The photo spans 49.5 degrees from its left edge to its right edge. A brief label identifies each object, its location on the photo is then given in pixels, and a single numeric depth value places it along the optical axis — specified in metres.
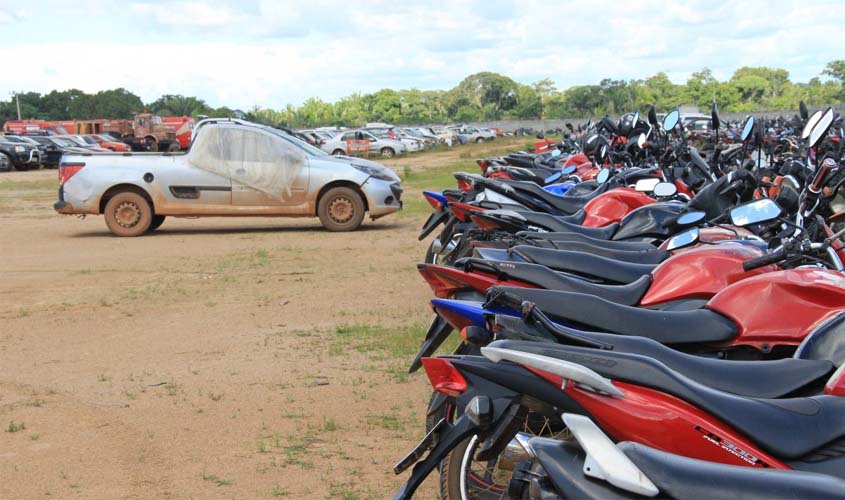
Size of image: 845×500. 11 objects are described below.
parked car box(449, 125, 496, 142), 64.69
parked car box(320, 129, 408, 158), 39.12
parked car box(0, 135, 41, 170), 35.59
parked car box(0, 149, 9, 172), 35.88
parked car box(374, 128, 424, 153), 45.66
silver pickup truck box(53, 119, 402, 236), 13.18
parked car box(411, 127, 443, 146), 53.97
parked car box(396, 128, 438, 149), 50.78
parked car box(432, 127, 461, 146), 57.39
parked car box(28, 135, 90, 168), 37.25
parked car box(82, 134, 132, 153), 43.25
